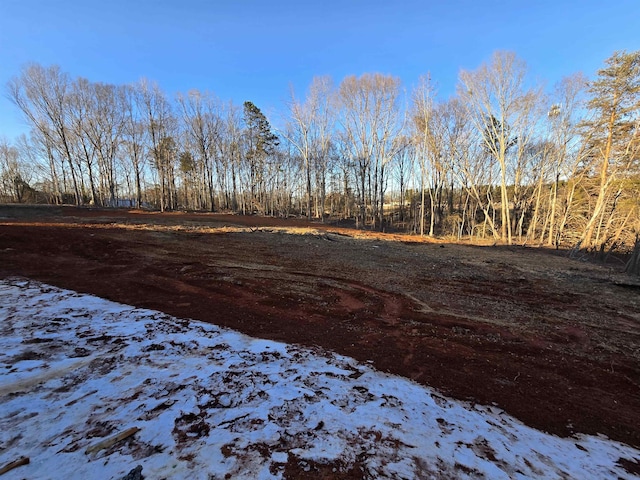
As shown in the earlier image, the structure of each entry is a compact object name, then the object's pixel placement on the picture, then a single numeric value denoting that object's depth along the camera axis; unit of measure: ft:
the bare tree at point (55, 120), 100.27
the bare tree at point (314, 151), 117.29
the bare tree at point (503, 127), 73.36
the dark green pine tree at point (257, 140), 135.74
